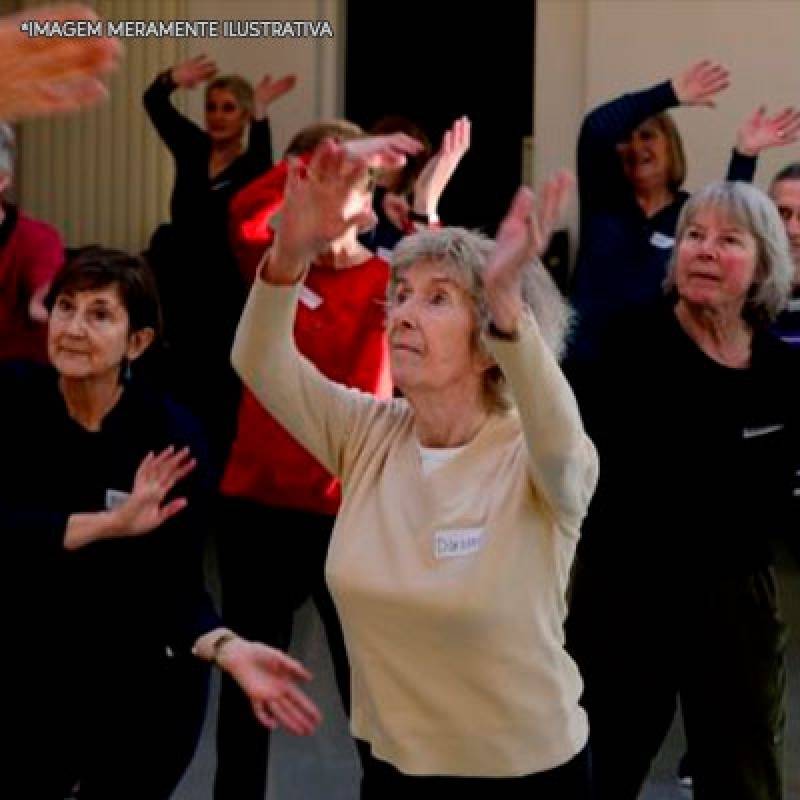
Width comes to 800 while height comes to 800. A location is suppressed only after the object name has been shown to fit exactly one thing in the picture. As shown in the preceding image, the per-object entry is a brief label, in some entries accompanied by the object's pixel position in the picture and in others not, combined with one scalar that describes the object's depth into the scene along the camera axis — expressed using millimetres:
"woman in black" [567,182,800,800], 6641
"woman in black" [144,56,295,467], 11555
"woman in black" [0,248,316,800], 6172
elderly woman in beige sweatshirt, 5090
